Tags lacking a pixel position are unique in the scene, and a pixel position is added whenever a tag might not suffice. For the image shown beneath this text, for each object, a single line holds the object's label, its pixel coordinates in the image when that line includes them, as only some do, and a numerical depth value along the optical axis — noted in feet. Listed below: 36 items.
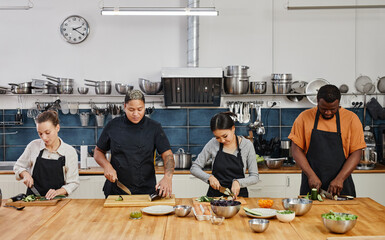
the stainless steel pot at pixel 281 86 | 18.83
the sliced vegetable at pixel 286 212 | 9.45
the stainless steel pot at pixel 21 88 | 18.65
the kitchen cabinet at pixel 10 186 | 17.43
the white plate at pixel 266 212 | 9.64
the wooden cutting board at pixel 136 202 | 10.79
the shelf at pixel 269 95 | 18.80
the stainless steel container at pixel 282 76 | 18.75
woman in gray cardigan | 11.91
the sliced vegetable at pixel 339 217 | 8.58
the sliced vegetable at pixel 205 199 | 11.13
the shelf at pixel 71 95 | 18.92
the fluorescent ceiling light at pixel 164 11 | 15.59
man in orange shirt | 12.20
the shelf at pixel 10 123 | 19.44
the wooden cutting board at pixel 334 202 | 10.98
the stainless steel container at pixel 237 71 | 18.30
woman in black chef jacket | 12.21
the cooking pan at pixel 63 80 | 18.64
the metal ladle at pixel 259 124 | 19.27
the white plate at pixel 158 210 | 10.02
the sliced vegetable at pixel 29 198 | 11.07
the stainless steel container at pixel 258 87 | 18.62
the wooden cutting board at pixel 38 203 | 10.93
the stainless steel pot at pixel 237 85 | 18.35
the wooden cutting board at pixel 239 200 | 10.93
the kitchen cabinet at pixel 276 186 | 17.46
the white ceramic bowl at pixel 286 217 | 9.28
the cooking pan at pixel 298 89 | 19.12
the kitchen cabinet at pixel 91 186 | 17.39
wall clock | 19.48
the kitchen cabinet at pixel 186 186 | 17.40
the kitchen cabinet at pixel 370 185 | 17.48
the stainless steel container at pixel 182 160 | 17.93
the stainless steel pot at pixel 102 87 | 18.58
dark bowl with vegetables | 9.51
